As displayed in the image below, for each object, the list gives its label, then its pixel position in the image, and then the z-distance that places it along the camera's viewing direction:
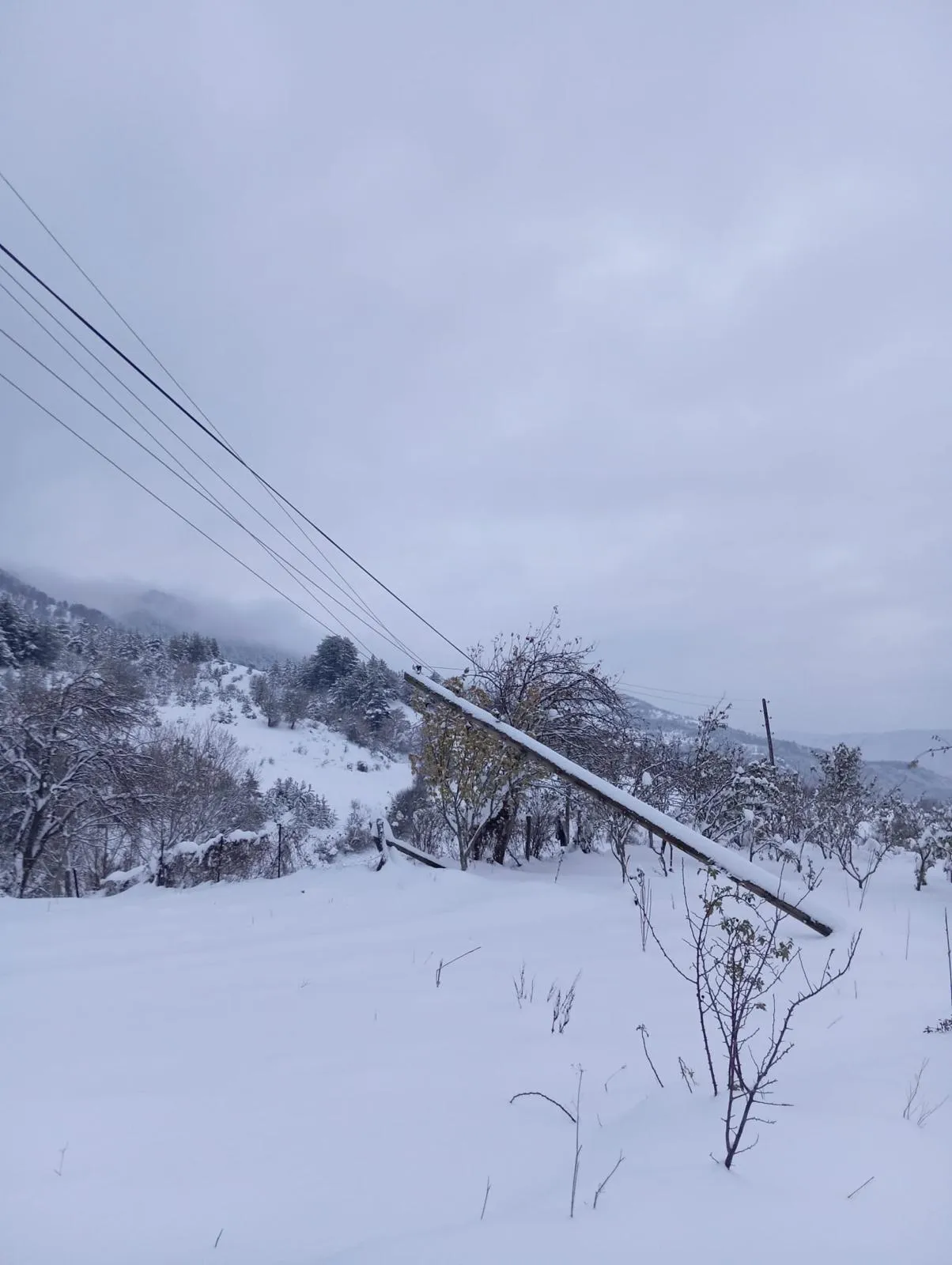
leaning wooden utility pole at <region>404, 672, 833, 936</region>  5.62
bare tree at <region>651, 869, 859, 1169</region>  2.18
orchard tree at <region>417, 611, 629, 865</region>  9.73
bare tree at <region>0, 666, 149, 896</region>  15.71
